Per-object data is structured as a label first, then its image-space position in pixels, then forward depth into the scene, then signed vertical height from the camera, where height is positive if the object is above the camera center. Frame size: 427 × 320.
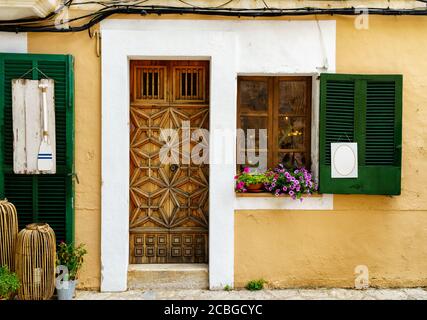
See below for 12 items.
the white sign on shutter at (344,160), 5.90 -0.20
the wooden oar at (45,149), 5.62 -0.06
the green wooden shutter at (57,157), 5.70 -0.16
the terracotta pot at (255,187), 5.98 -0.56
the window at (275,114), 6.25 +0.42
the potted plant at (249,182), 5.95 -0.49
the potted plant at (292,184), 5.86 -0.50
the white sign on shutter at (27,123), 5.64 +0.26
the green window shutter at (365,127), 5.89 +0.23
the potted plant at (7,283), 5.04 -1.55
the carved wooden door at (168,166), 6.20 -0.29
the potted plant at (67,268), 5.56 -1.53
